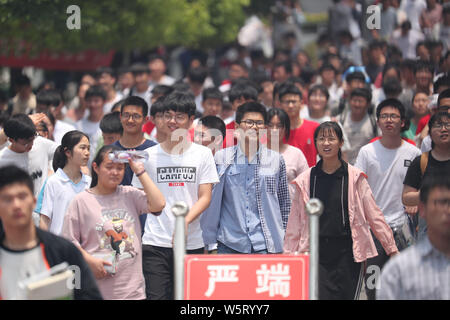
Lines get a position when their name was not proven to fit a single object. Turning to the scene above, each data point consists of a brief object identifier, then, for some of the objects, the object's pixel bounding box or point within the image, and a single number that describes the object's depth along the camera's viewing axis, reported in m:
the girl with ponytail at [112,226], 12.38
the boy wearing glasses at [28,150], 15.87
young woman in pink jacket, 13.64
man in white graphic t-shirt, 13.79
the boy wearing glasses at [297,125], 18.20
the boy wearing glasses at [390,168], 15.83
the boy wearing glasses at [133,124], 16.11
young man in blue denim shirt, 14.23
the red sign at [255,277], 10.40
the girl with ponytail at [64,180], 13.88
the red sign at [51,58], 27.52
